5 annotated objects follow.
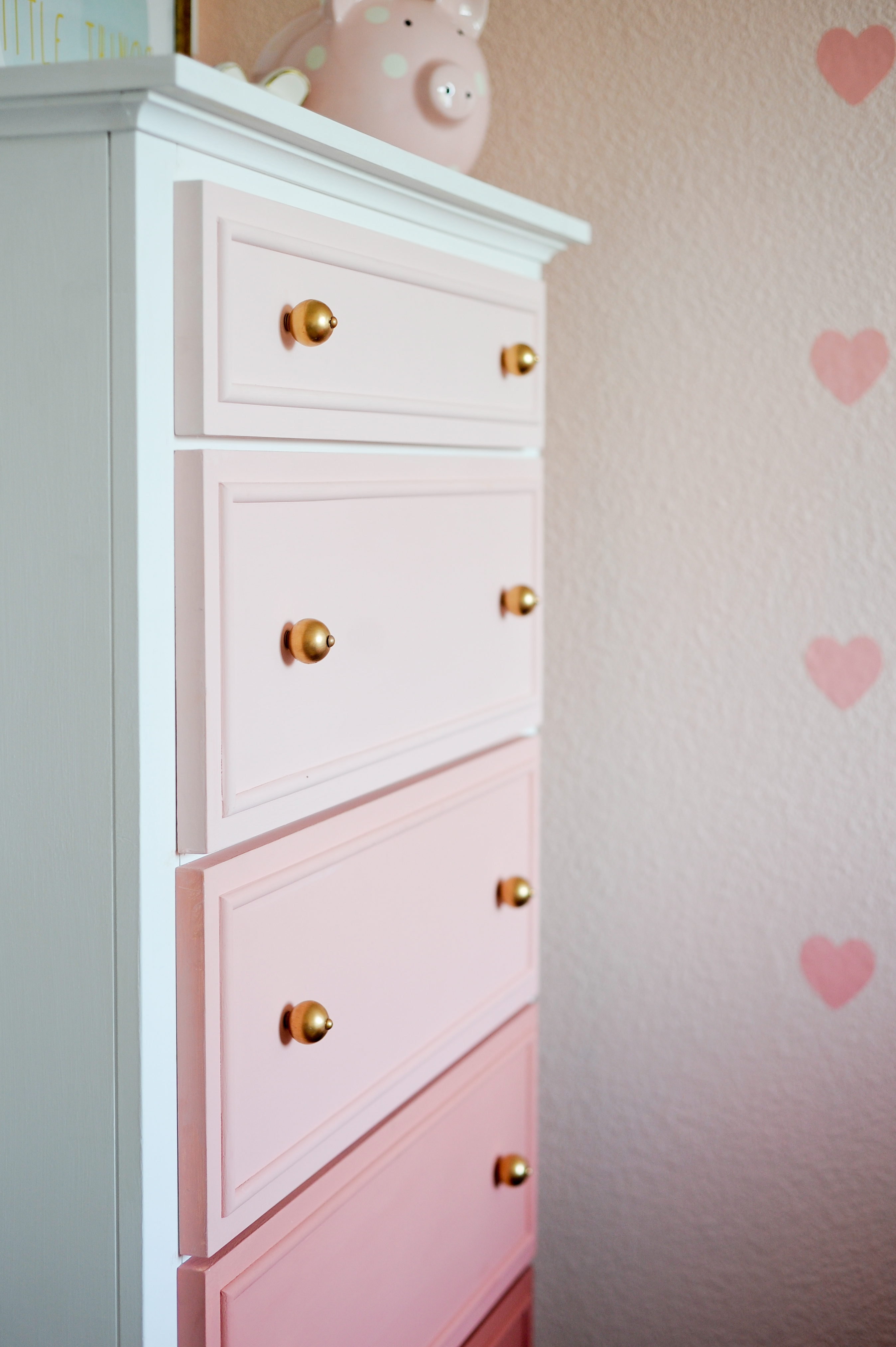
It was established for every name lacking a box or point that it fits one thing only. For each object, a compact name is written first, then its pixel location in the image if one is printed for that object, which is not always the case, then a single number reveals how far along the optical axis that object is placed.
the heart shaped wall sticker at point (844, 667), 1.25
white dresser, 0.69
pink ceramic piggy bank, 0.94
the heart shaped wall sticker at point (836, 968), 1.28
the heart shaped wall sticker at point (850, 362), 1.21
